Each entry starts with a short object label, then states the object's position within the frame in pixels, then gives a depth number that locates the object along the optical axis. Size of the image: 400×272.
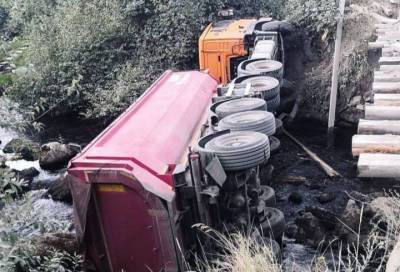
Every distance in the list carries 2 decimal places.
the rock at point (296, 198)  8.95
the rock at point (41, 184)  10.39
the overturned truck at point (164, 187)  5.40
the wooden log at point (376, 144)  3.86
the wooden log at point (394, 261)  3.07
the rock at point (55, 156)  11.21
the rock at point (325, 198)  8.86
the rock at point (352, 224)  7.41
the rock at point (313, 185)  9.39
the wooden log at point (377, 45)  8.47
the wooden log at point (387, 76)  5.66
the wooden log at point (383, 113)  4.55
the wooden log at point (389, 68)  6.12
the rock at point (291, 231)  7.91
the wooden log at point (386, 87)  5.32
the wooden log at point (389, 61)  6.59
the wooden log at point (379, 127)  4.24
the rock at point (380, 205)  5.45
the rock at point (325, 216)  7.94
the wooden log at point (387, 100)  4.91
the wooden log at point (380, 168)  3.58
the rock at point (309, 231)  7.70
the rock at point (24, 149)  11.62
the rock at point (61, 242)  6.18
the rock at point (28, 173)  10.70
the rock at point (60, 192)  9.77
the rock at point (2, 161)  4.75
